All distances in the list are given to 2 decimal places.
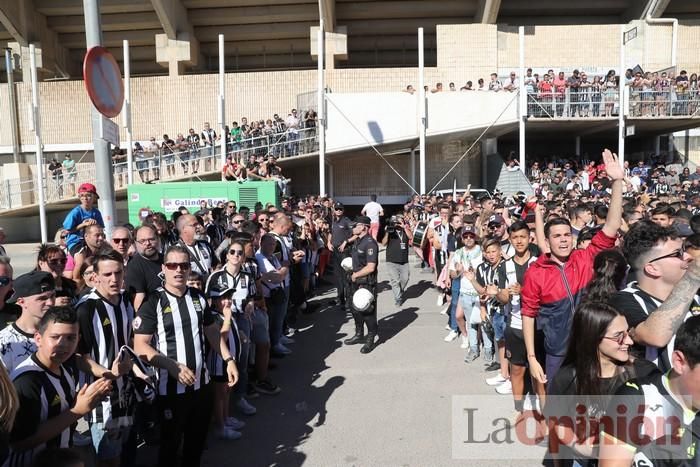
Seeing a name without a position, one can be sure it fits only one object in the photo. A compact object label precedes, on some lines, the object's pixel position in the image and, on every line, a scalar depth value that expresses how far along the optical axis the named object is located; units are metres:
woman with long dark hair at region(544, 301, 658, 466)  2.46
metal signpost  4.79
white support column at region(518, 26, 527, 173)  20.05
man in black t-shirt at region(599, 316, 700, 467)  2.04
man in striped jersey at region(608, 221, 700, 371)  2.70
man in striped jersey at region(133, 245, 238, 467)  3.70
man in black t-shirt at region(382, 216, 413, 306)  9.41
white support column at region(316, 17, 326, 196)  18.84
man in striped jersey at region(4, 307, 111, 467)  2.54
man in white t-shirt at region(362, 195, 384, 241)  15.00
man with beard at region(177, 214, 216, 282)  5.99
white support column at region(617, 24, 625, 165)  19.80
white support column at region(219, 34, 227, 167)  18.79
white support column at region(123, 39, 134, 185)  18.62
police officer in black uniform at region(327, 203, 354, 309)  9.48
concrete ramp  21.36
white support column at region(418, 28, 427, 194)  19.82
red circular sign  4.68
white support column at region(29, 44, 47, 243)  14.87
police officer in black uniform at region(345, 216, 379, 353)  7.24
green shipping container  14.91
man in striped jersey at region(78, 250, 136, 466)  3.51
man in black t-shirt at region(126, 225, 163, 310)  4.81
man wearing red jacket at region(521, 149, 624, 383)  3.92
